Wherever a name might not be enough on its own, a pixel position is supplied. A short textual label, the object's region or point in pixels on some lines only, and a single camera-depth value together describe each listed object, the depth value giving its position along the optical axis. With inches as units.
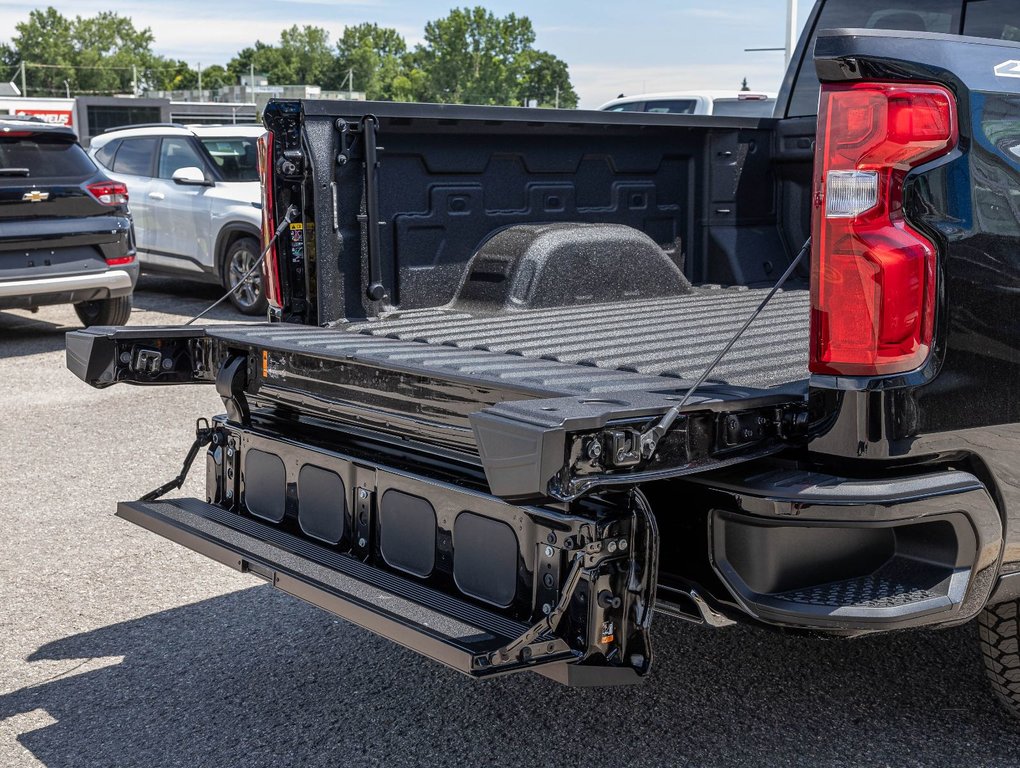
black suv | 355.3
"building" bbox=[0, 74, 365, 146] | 1347.2
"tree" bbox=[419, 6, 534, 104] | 4977.9
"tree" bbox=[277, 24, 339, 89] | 6535.4
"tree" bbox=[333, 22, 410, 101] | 6195.9
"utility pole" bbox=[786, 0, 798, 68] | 618.5
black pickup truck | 95.9
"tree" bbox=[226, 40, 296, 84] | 6510.8
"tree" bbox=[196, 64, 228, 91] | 6365.7
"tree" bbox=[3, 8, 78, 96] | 5585.6
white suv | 450.0
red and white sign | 1323.8
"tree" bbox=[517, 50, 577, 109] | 5295.3
